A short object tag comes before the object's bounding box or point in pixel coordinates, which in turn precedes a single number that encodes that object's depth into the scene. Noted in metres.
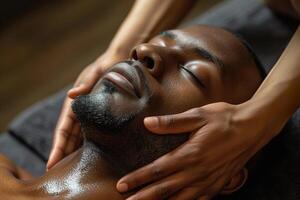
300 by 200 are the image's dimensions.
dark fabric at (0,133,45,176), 1.49
